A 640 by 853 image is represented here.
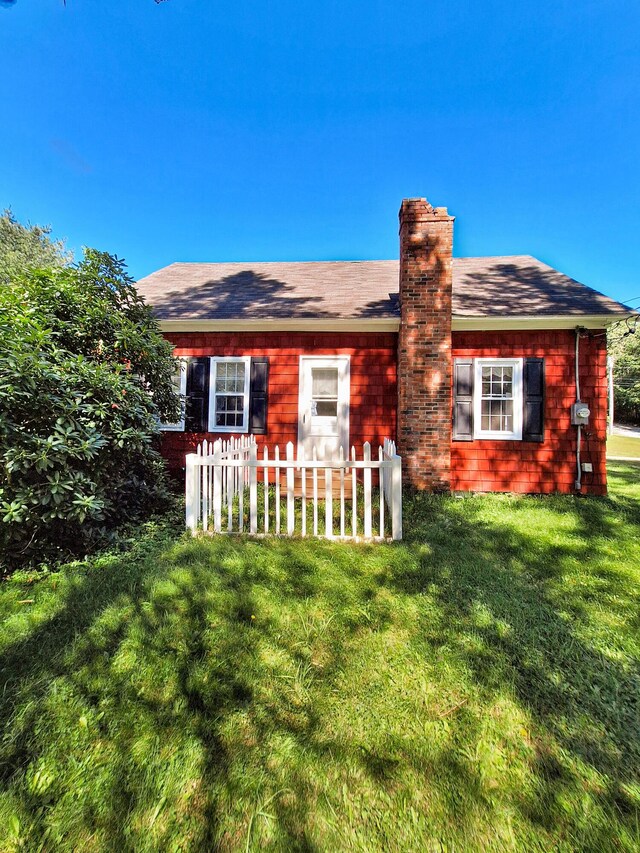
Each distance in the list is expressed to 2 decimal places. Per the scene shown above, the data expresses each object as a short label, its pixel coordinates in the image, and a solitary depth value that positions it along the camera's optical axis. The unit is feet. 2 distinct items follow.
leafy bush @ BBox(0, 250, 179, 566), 10.96
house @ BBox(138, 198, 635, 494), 19.75
